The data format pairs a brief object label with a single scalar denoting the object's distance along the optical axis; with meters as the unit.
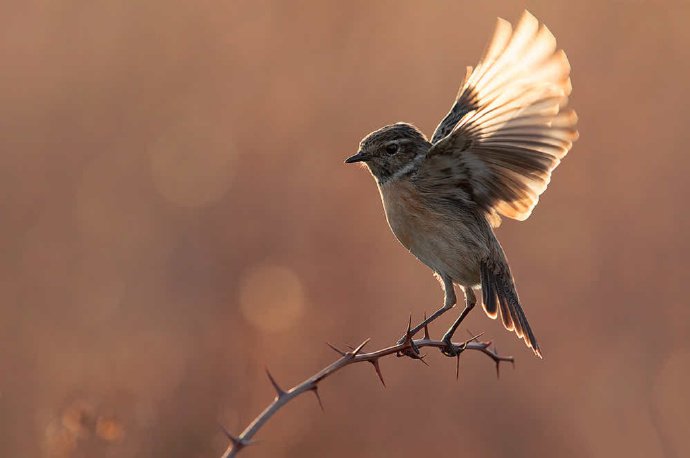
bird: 8.26
